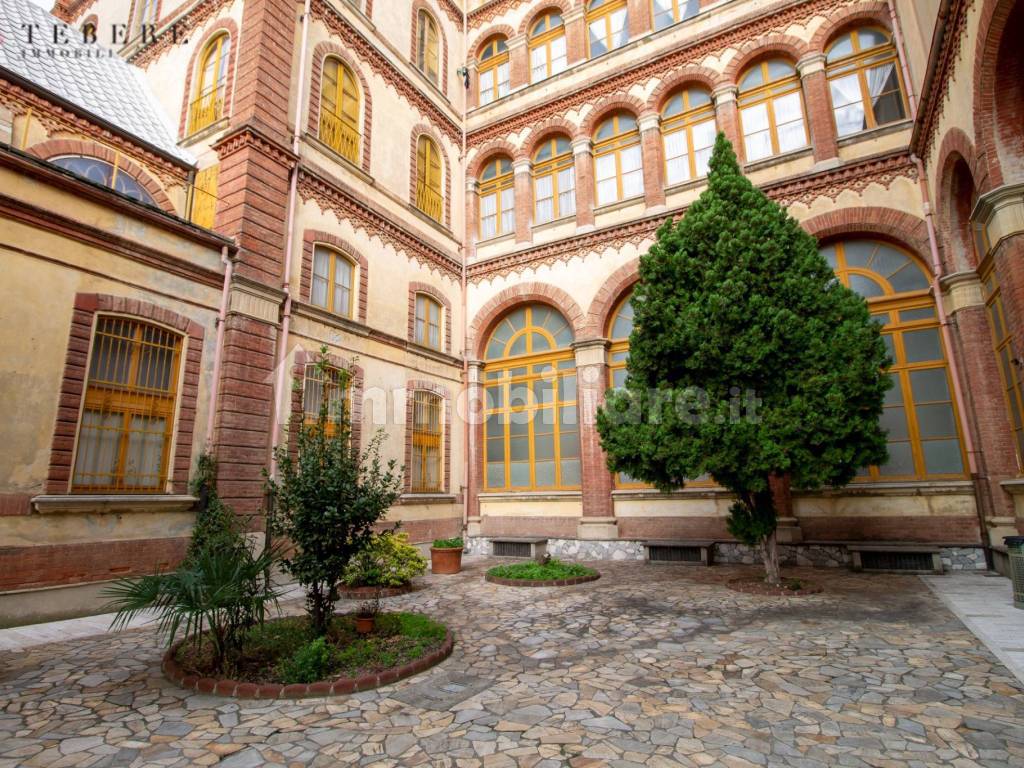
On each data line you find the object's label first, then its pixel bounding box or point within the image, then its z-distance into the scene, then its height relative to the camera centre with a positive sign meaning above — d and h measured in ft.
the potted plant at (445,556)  35.76 -4.19
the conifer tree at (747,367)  25.35 +5.40
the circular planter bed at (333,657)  14.60 -4.83
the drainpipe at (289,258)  31.73 +14.11
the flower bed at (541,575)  30.32 -4.83
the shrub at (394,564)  28.19 -3.75
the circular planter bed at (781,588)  26.27 -5.05
